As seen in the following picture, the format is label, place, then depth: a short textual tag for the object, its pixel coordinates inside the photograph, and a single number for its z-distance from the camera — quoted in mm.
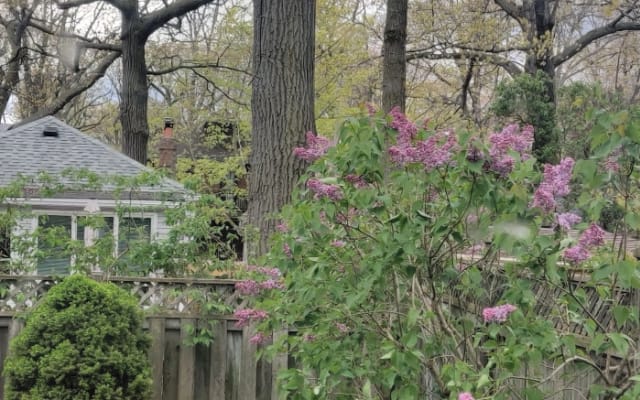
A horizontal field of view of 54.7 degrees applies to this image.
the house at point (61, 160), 9781
